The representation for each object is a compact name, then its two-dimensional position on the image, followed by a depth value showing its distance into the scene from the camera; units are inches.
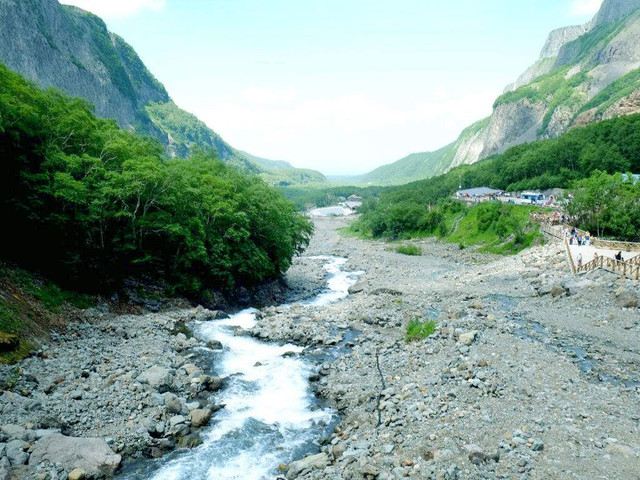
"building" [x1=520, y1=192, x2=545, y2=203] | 3647.9
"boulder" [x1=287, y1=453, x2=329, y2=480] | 576.1
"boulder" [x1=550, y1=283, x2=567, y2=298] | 1378.8
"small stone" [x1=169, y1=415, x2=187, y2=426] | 695.2
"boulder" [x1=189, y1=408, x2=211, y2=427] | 710.5
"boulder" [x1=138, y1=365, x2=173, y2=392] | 795.4
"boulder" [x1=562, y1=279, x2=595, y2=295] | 1330.2
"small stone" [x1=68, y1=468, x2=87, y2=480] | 540.4
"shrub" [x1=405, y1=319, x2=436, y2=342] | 1041.5
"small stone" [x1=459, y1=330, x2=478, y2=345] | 937.5
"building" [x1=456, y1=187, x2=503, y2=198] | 4389.8
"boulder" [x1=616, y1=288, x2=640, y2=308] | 1153.1
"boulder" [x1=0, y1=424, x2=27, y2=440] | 573.3
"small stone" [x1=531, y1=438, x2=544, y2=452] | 531.5
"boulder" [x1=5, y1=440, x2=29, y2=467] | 537.0
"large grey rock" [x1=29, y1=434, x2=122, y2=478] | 554.6
